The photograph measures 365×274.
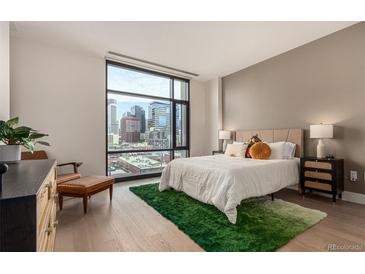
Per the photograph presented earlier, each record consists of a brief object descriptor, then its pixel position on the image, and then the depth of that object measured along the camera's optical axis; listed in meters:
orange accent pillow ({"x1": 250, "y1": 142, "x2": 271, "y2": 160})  3.26
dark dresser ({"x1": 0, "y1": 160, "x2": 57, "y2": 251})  0.71
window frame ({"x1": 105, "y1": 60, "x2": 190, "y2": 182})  3.99
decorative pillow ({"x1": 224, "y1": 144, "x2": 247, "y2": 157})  3.60
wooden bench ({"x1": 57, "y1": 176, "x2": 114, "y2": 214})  2.44
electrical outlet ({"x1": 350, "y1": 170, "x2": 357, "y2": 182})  2.82
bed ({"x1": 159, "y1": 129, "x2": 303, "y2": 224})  2.25
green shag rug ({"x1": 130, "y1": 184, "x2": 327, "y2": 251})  1.74
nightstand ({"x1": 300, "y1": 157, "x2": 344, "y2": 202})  2.74
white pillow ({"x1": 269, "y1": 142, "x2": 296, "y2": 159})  3.29
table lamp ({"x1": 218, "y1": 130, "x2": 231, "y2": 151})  4.77
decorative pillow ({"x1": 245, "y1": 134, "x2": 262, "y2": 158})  3.51
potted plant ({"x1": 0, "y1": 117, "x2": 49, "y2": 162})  1.61
